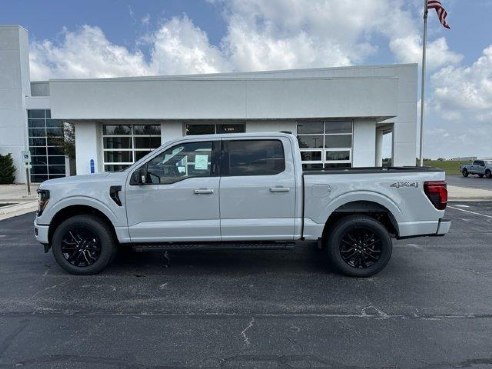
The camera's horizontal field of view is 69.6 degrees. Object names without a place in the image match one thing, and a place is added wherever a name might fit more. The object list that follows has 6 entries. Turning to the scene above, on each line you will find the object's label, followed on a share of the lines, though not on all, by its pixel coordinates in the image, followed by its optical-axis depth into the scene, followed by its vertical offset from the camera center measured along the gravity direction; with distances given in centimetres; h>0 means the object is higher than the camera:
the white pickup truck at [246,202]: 509 -56
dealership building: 1591 +234
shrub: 2480 -41
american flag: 1714 +747
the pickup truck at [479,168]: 3416 -53
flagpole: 1745 +355
